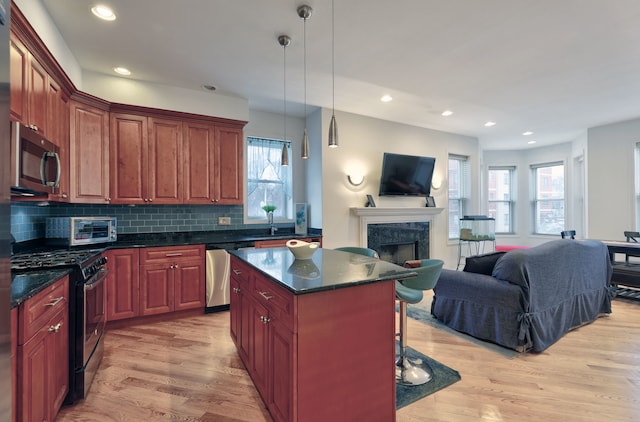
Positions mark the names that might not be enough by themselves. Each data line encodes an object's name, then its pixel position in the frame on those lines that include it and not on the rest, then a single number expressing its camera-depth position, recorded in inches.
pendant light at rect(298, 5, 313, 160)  88.7
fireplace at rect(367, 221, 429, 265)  193.8
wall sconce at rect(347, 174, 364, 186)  186.4
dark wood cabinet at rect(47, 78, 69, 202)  96.7
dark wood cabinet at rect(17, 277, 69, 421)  54.2
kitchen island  56.6
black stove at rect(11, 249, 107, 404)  76.1
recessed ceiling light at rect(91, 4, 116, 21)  89.6
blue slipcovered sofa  101.4
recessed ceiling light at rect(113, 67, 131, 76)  129.0
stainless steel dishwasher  141.3
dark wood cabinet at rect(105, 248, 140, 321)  122.4
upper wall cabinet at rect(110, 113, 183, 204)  133.0
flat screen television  198.2
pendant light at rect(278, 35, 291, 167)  104.3
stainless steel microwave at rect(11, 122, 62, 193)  62.6
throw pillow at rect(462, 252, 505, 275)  115.3
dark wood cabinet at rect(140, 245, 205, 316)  129.2
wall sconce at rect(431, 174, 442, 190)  225.7
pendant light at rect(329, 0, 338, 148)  89.1
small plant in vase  172.5
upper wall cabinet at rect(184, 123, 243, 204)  147.9
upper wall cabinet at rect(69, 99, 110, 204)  116.9
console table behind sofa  152.6
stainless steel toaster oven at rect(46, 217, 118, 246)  110.7
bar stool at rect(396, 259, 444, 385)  82.7
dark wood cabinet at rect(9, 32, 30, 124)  72.3
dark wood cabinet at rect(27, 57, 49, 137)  81.8
